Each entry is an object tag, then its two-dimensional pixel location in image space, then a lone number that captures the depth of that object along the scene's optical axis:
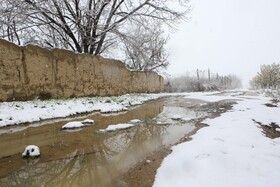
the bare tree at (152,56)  24.84
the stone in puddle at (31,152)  4.30
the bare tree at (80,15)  12.49
